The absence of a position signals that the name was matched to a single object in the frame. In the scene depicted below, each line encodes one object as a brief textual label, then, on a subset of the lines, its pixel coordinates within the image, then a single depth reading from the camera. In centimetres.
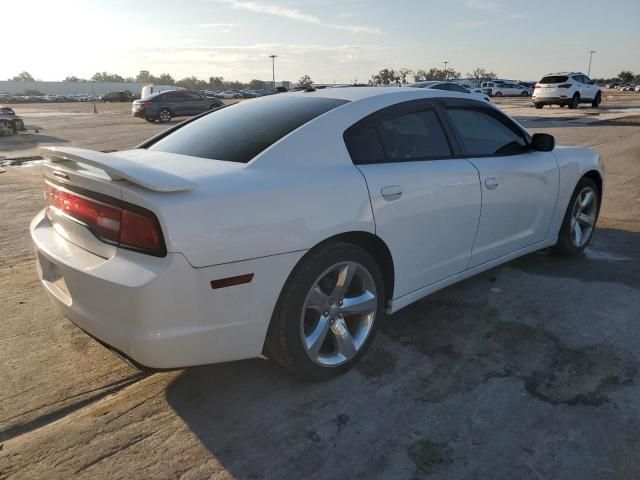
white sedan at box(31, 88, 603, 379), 222
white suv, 2644
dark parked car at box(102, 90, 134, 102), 7144
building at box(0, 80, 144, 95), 11562
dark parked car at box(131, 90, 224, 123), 2509
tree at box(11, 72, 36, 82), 15290
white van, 3226
